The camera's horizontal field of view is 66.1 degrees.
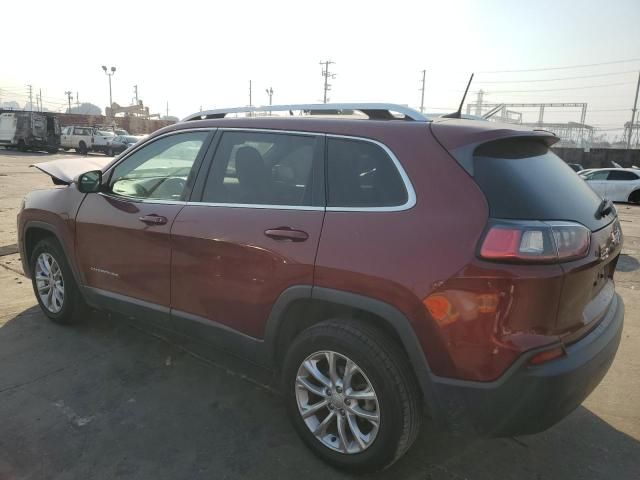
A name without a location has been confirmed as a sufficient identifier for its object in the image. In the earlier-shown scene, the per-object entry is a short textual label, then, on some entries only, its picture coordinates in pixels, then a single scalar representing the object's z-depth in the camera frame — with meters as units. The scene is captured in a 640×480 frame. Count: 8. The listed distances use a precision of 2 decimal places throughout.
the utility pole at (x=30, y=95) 121.89
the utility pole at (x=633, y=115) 50.71
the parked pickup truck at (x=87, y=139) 32.34
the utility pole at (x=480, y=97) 66.09
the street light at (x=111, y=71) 61.07
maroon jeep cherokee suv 1.99
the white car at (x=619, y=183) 17.23
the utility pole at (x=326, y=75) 74.75
